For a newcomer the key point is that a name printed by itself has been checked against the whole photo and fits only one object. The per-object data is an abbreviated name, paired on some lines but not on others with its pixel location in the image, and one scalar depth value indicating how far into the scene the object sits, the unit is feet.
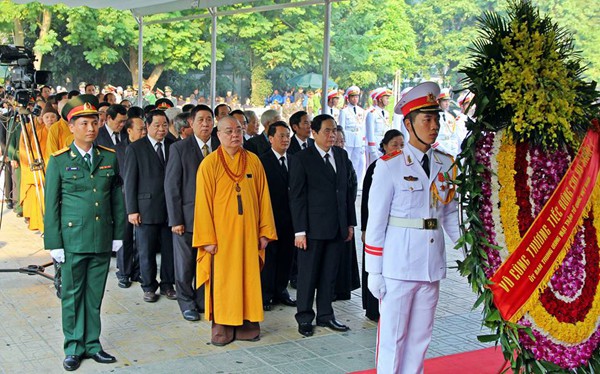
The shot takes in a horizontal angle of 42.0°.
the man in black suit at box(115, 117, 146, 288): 24.98
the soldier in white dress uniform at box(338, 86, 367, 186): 49.88
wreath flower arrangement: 13.02
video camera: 25.08
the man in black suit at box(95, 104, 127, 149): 27.07
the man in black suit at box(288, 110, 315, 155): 23.88
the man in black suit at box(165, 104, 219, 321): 21.34
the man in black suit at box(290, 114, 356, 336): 19.88
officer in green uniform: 16.87
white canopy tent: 34.63
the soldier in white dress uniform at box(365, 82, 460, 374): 14.43
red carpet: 17.12
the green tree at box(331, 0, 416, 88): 42.93
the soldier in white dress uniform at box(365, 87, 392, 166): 48.15
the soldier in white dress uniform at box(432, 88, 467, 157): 44.81
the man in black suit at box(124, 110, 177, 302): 23.21
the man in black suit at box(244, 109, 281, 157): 24.58
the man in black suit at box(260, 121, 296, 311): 22.43
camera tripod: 24.68
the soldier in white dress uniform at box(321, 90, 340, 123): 46.32
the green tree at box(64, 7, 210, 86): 58.44
